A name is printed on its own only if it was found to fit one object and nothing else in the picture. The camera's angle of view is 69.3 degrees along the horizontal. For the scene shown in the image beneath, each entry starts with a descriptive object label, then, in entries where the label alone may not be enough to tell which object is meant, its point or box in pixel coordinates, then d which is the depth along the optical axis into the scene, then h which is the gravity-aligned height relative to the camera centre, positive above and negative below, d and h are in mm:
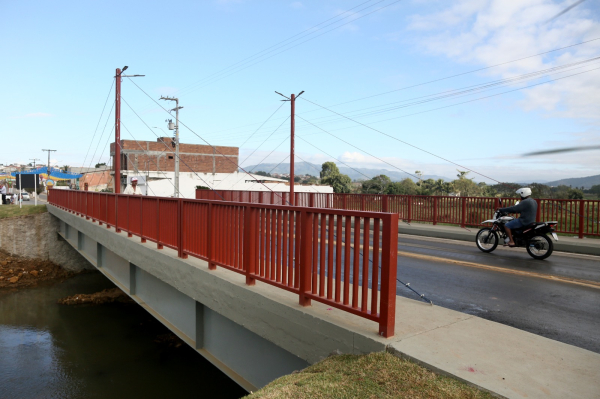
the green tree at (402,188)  54384 +450
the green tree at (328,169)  107375 +5457
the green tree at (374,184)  55938 +990
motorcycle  10367 -1069
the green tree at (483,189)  50706 +450
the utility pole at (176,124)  37550 +6083
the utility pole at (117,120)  20531 +3256
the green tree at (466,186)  54188 +817
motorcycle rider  10602 -451
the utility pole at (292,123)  29000 +4510
